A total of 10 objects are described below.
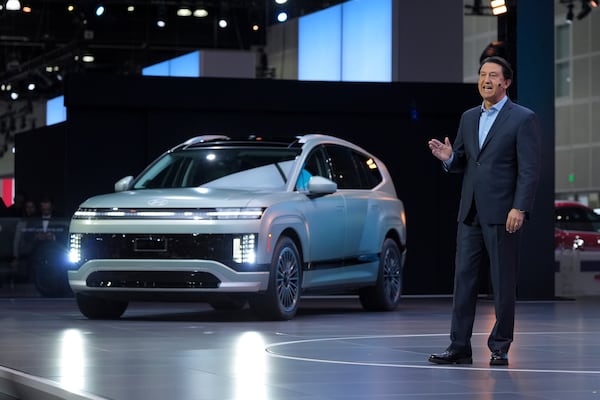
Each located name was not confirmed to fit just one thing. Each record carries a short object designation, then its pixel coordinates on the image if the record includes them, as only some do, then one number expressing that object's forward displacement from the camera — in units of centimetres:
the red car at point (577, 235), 1909
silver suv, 1291
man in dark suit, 876
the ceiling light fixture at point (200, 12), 4024
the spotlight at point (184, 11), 3978
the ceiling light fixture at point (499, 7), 2164
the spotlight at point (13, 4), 3177
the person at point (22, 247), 1806
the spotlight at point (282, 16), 2723
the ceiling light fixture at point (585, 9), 3750
